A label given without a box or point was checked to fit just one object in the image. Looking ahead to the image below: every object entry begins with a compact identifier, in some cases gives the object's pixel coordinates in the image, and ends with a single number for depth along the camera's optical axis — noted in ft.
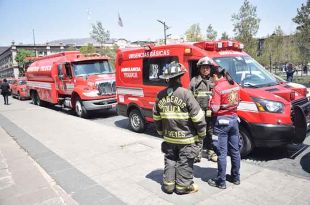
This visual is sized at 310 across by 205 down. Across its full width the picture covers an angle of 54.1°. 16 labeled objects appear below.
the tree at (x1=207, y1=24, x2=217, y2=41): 124.10
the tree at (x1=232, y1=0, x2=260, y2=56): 89.25
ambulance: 18.54
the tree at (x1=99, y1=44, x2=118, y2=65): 151.52
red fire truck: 40.34
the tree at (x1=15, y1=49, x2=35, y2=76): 226.58
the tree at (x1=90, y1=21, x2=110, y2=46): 174.60
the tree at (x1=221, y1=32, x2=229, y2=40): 128.16
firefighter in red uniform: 15.14
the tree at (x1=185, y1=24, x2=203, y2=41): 122.93
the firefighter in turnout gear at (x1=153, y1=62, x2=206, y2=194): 14.30
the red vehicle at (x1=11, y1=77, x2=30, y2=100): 74.95
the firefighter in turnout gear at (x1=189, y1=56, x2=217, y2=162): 18.97
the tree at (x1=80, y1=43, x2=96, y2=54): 160.66
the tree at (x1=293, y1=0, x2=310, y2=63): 73.92
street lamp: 89.74
